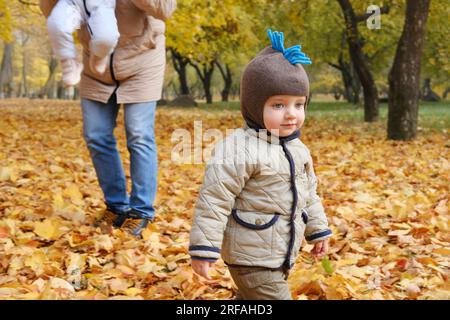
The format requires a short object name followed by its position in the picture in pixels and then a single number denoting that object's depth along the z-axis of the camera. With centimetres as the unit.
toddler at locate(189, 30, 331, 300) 218
